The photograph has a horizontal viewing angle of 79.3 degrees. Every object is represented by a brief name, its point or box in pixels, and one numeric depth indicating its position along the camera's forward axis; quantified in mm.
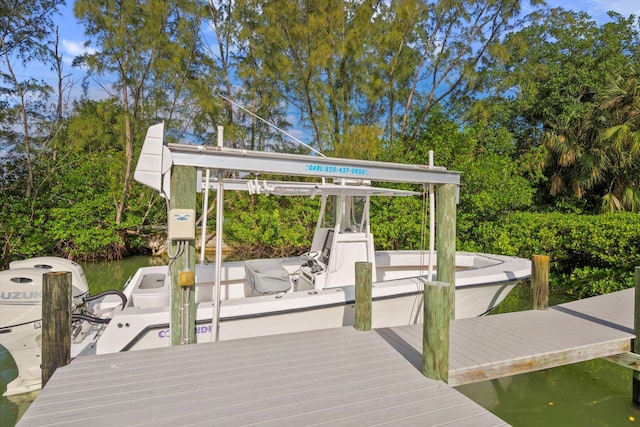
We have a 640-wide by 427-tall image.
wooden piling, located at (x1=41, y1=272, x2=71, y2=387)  2947
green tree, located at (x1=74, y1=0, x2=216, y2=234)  12562
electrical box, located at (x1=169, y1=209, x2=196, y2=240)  3264
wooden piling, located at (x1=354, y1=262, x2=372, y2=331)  3908
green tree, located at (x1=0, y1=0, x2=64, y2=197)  11445
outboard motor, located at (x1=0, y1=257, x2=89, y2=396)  3701
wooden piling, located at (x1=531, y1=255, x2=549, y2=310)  4746
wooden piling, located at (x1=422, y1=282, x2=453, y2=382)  2906
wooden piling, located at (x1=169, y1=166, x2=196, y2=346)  3262
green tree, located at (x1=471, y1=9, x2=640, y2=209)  11453
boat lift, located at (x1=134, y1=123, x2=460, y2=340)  3125
